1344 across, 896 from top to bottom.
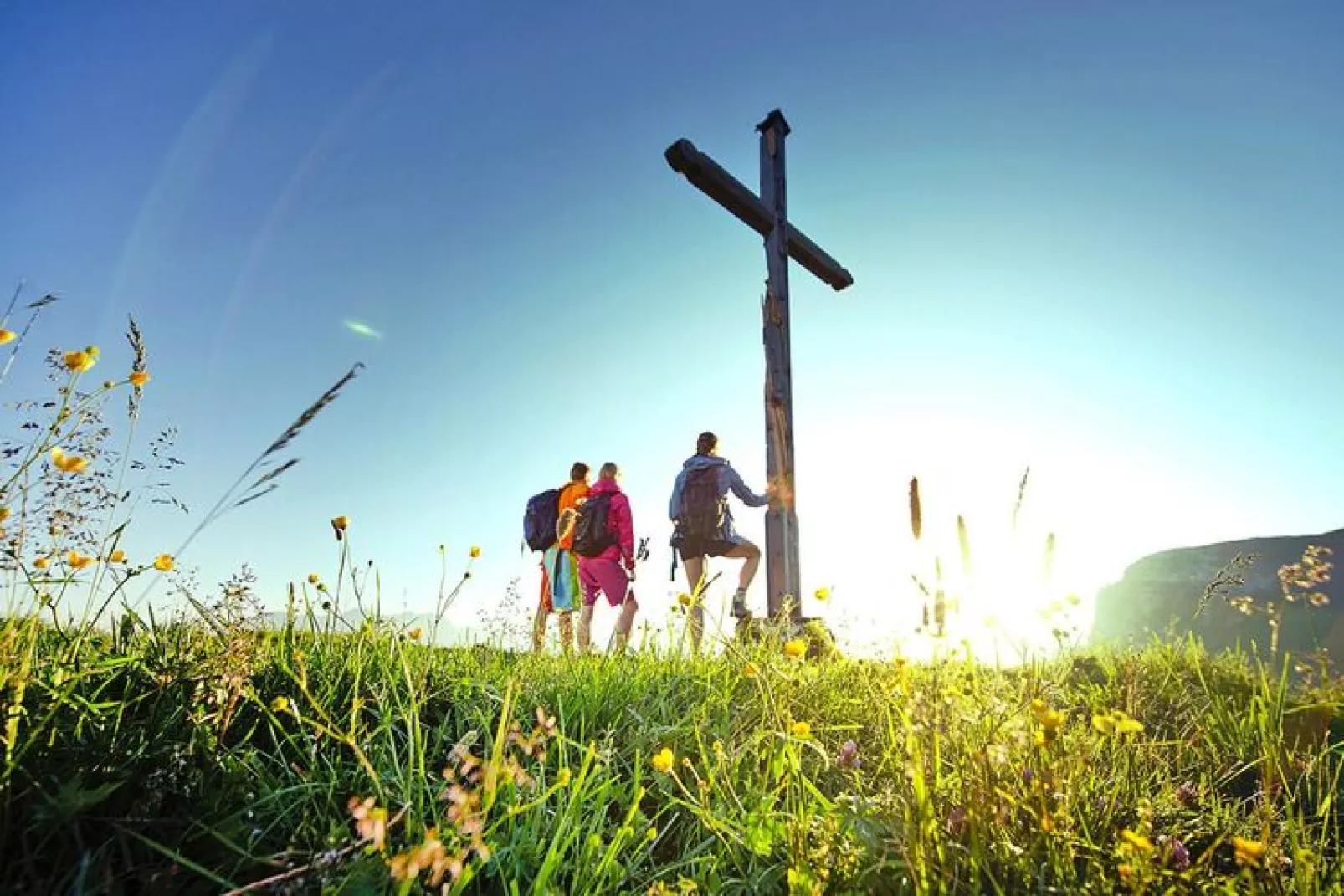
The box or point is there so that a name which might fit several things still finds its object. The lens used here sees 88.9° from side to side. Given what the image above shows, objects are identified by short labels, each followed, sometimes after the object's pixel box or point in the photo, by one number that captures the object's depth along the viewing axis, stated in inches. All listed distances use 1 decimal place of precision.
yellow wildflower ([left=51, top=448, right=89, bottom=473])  53.0
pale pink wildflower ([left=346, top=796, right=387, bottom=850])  37.9
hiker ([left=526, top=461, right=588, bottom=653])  286.0
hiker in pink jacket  285.9
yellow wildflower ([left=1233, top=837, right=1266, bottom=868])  39.0
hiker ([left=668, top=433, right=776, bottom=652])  284.8
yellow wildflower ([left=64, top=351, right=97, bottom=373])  58.2
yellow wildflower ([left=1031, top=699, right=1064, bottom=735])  54.1
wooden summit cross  265.4
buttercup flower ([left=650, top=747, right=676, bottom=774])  50.4
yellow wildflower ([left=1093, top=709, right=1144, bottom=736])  54.2
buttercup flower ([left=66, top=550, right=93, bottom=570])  66.9
